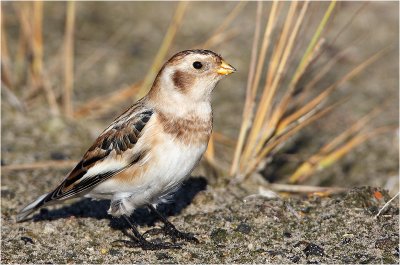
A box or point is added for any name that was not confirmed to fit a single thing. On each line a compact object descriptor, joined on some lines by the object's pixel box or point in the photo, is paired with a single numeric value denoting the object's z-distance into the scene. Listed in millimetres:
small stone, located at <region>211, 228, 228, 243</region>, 7266
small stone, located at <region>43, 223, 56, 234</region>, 7609
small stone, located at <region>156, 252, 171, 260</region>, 6937
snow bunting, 6844
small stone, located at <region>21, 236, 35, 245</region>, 7345
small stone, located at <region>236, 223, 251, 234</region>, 7379
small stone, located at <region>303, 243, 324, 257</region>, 6828
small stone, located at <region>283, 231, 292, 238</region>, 7277
